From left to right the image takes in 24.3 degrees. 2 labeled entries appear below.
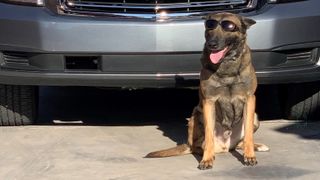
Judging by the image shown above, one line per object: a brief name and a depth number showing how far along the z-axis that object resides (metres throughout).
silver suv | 5.01
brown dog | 4.66
